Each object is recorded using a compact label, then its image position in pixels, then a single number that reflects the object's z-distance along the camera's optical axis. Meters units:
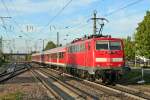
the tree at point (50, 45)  91.23
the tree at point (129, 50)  53.38
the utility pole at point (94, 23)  25.70
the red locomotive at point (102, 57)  14.78
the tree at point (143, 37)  38.20
